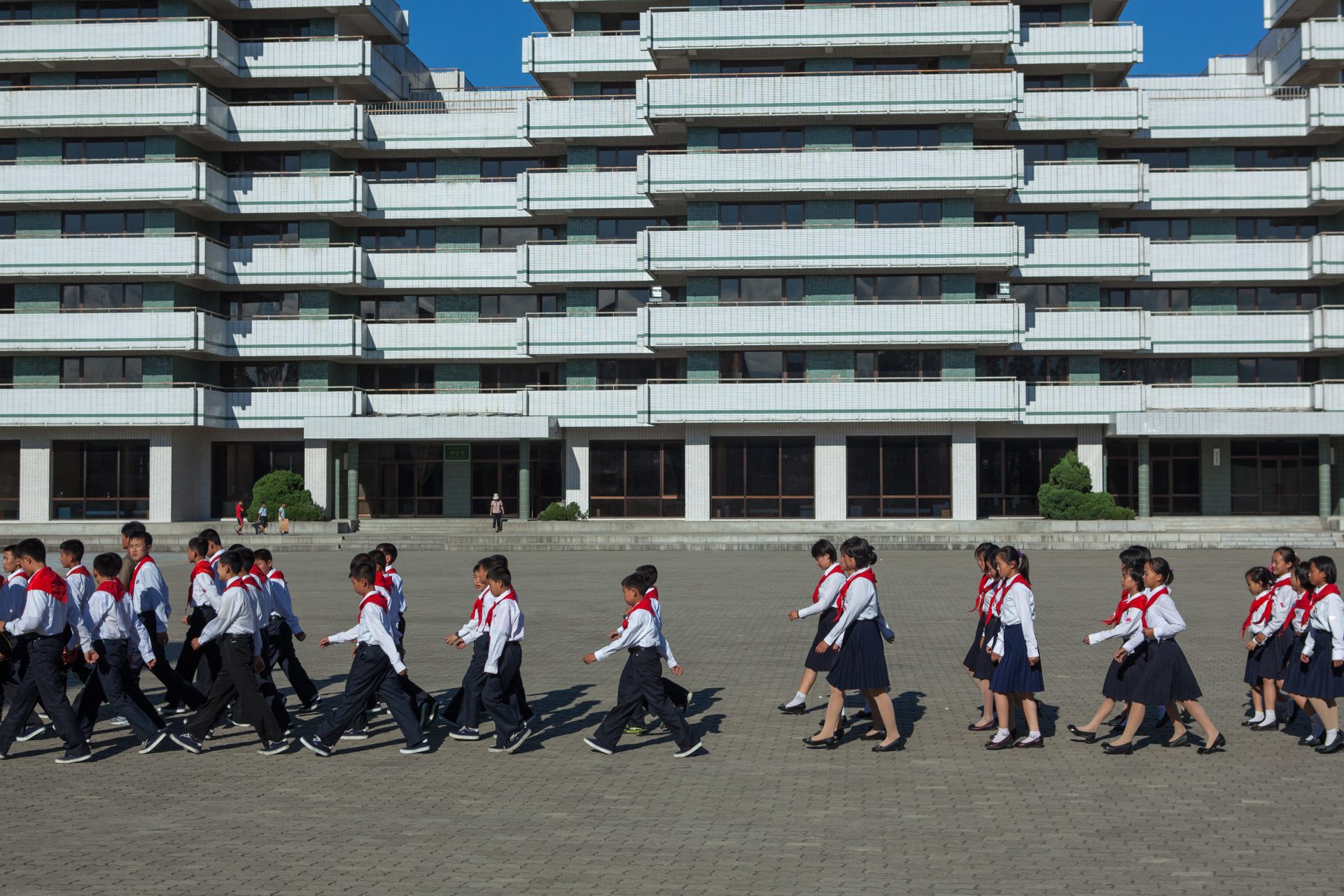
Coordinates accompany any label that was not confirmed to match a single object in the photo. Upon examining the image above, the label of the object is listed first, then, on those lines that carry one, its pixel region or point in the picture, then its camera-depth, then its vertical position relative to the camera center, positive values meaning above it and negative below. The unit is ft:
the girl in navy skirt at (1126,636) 36.73 -4.58
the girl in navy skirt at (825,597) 39.40 -3.76
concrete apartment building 153.07 +26.38
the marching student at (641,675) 36.88 -5.79
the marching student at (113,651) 37.81 -5.19
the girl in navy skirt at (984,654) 39.70 -5.60
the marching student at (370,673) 36.83 -5.70
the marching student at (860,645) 37.73 -4.97
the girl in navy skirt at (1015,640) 37.04 -4.75
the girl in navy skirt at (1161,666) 36.58 -5.44
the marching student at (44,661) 36.78 -5.35
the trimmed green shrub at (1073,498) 146.00 -2.63
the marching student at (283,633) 42.86 -5.37
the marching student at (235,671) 37.52 -5.73
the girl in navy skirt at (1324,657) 36.70 -5.19
